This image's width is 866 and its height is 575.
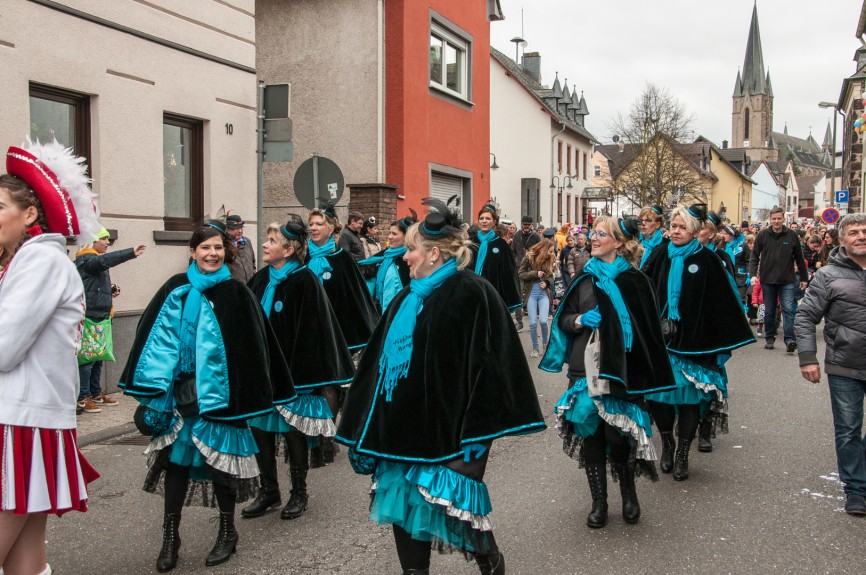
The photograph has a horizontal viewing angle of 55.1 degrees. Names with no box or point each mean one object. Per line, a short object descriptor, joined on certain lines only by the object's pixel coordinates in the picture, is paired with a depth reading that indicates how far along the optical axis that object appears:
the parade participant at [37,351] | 3.07
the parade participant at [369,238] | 11.82
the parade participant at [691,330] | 6.22
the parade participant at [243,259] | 9.66
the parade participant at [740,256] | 15.15
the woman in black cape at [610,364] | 5.03
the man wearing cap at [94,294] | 8.05
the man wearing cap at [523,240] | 14.31
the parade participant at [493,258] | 11.02
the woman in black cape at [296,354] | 5.34
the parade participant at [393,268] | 8.77
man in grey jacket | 5.25
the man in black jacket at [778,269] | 12.71
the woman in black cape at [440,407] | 3.48
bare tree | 49.12
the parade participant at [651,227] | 7.89
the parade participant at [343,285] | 7.05
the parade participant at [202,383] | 4.28
